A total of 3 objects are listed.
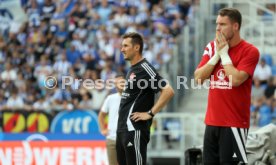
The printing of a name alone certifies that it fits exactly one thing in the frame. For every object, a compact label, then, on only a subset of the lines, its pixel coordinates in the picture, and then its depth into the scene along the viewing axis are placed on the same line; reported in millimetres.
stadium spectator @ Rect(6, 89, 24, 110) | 38719
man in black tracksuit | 16656
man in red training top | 14102
